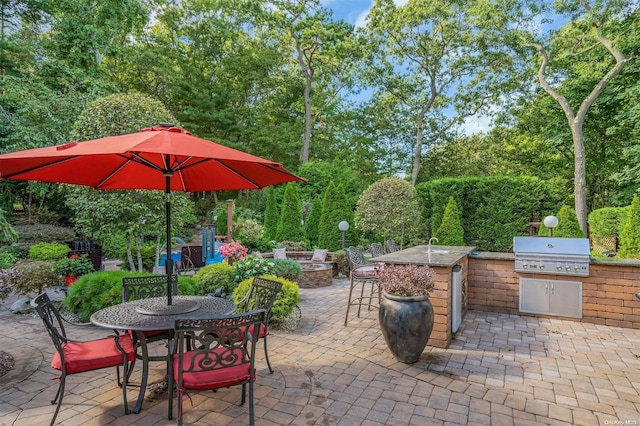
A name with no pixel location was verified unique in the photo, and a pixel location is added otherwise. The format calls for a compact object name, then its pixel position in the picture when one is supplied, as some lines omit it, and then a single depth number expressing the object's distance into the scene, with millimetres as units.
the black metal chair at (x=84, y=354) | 2465
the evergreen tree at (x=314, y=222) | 12719
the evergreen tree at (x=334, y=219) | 11531
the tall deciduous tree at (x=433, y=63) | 14781
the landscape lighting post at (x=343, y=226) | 9348
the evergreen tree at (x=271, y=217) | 12938
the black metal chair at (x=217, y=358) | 2260
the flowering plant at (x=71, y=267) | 5992
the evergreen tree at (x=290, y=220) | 12172
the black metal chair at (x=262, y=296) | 3273
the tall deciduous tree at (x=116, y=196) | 5609
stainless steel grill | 4855
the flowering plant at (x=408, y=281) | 3547
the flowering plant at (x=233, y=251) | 6293
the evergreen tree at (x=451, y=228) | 10578
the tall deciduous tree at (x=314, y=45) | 16703
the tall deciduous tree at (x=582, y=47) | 11492
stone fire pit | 7715
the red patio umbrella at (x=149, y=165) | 2258
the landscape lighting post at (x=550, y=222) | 5784
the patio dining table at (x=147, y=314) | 2566
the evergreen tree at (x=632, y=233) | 8094
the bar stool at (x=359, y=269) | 4906
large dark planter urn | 3443
